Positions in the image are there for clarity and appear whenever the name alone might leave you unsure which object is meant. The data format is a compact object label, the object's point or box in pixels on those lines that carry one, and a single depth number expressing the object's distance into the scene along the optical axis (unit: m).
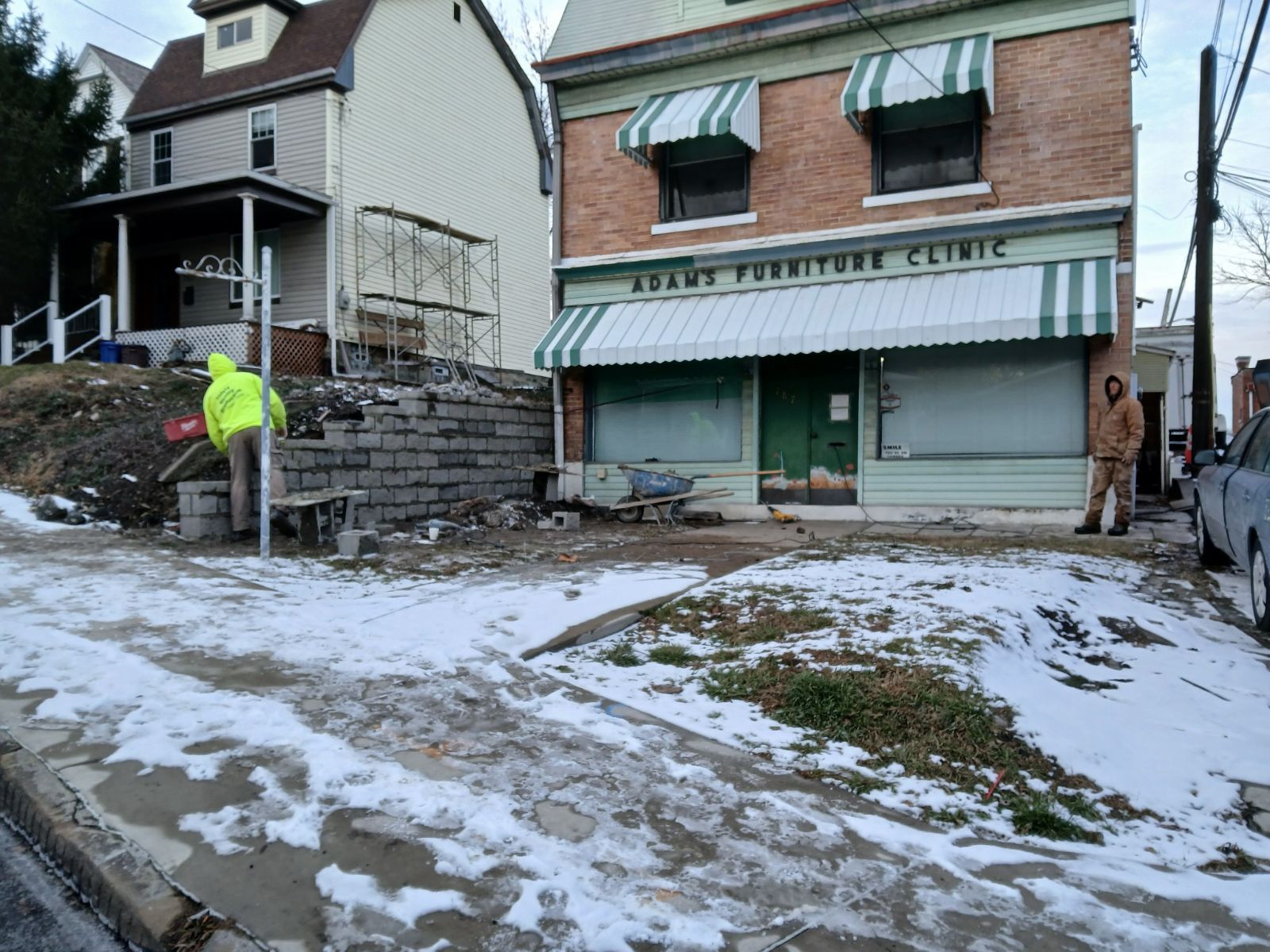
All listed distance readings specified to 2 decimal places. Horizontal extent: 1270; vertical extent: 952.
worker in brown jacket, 10.40
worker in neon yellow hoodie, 8.90
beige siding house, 19.20
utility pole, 14.13
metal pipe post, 7.74
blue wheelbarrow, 12.30
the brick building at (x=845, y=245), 11.08
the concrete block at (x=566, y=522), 11.52
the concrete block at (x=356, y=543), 8.49
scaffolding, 19.72
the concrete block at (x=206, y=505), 8.93
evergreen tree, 18.83
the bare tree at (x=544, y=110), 28.50
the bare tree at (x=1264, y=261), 31.30
